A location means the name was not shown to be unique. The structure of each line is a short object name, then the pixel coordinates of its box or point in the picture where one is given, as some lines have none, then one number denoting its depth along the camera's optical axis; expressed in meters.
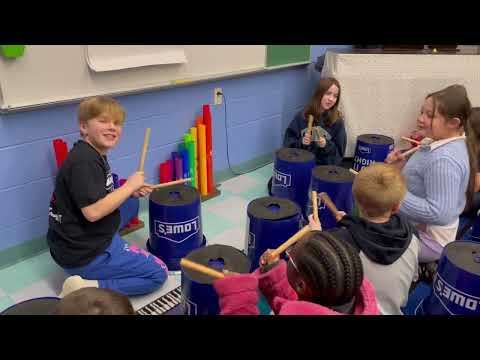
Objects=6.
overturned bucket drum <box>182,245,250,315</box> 1.28
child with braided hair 0.86
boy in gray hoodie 1.23
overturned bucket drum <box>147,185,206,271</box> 1.76
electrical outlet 2.55
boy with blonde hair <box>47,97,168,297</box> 1.45
